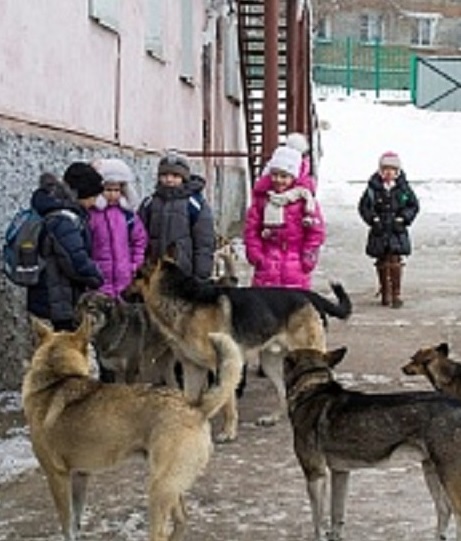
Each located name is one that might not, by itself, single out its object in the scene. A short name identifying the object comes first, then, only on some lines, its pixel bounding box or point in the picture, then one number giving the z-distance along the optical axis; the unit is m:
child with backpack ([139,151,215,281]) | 12.47
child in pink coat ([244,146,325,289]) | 12.80
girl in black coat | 19.55
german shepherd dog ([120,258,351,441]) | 11.26
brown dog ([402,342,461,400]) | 10.10
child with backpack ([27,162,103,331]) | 10.73
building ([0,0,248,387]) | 12.52
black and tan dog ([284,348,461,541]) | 7.78
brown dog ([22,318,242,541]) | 7.52
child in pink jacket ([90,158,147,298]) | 11.86
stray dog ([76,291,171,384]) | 11.32
